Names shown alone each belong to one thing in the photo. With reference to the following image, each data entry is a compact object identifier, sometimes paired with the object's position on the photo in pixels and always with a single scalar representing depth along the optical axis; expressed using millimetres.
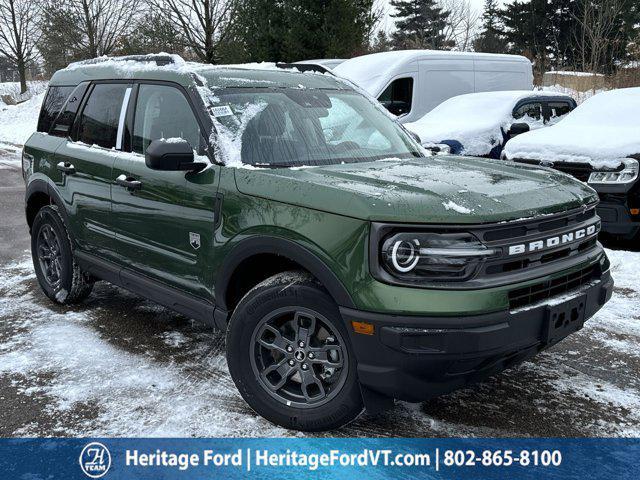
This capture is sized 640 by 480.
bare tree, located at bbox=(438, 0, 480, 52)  44562
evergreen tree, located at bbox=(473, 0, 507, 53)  42528
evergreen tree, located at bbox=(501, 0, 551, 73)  38906
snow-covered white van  11297
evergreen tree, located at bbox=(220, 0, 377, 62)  19844
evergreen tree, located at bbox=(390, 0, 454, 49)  49781
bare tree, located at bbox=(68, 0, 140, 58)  28234
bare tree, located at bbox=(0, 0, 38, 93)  34719
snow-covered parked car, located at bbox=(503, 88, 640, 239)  6457
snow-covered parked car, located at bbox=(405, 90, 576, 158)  9055
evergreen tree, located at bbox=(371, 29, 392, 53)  38269
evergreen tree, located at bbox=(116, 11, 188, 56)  25516
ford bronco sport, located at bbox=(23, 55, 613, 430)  2750
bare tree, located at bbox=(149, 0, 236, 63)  24703
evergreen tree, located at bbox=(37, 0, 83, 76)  28156
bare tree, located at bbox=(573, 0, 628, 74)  16281
